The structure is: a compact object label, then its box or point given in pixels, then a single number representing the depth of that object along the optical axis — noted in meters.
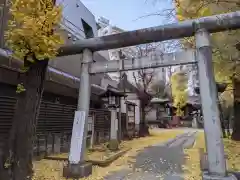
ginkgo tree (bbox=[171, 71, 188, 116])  25.07
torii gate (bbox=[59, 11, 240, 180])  4.57
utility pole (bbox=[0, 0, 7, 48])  6.23
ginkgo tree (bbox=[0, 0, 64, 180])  3.92
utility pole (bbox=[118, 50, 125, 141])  11.57
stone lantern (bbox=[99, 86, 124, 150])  9.13
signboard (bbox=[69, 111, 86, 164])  5.40
